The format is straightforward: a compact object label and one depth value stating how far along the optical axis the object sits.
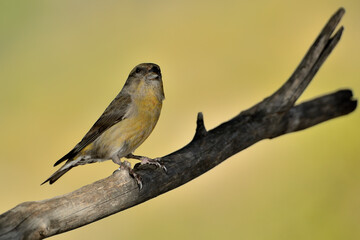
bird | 7.12
